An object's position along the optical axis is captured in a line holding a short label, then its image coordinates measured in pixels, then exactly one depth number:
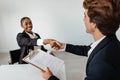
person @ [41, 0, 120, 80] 1.11
